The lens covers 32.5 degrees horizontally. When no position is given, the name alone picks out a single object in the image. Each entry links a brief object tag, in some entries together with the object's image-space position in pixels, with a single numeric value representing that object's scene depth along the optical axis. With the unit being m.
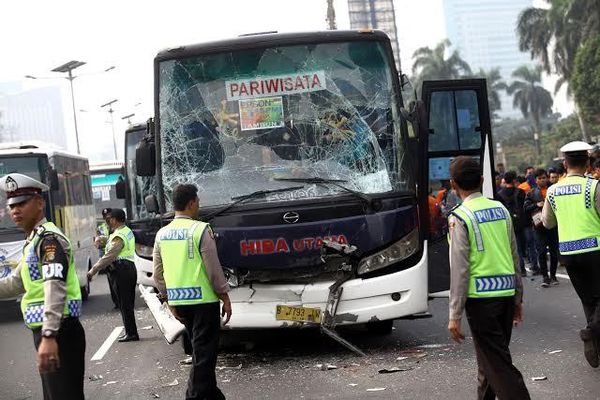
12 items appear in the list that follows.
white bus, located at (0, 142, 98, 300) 17.48
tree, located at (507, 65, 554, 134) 114.56
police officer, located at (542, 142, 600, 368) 8.36
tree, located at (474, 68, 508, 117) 112.81
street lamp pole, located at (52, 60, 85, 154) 51.50
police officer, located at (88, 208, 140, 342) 12.95
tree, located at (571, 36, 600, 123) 54.70
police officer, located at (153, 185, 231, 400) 7.45
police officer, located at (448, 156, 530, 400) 6.11
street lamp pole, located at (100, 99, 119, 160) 67.25
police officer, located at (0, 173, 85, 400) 5.64
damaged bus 9.77
